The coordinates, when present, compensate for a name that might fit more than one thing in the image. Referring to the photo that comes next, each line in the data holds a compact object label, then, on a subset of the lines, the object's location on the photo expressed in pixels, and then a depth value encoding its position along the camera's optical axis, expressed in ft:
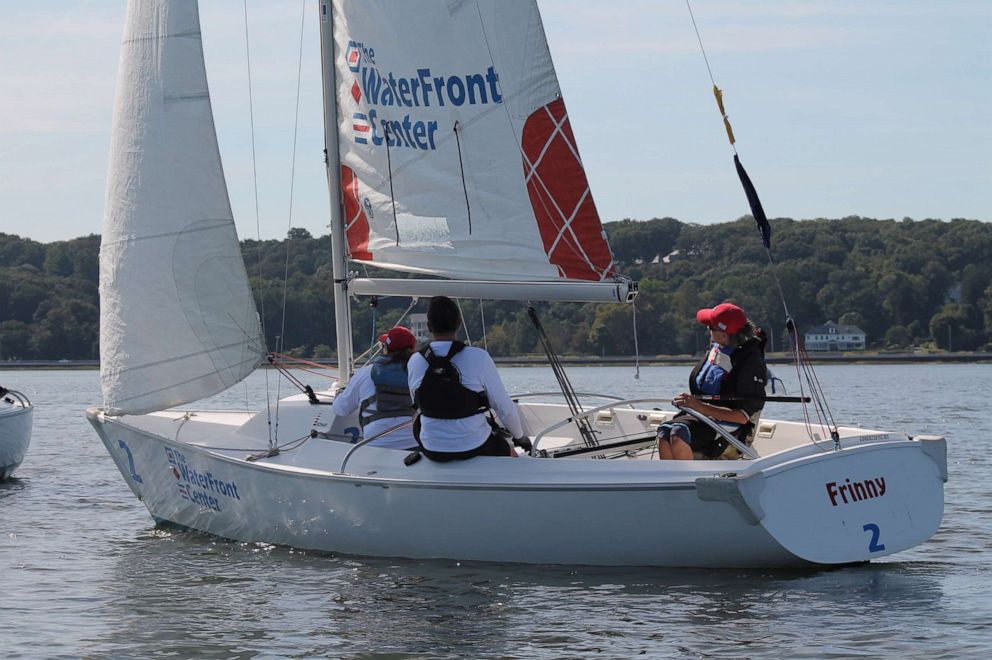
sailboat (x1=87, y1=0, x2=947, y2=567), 54.13
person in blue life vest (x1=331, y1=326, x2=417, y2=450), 59.67
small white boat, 100.58
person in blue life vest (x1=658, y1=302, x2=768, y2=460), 53.57
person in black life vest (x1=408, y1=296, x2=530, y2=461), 53.47
